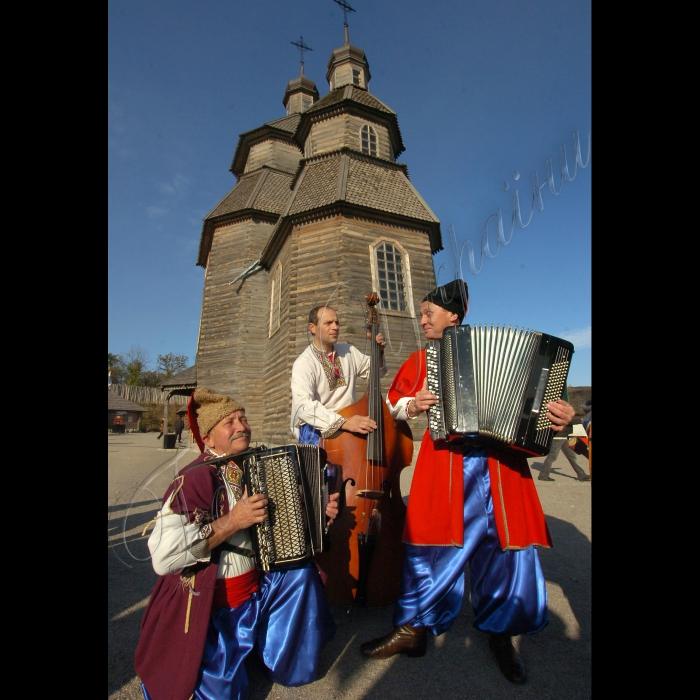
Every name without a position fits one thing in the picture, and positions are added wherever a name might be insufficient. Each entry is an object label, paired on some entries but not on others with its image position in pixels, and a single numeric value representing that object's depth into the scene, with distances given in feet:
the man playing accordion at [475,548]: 7.33
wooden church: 39.40
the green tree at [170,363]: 166.12
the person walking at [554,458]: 27.22
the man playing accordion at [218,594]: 5.95
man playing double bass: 9.29
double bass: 9.02
